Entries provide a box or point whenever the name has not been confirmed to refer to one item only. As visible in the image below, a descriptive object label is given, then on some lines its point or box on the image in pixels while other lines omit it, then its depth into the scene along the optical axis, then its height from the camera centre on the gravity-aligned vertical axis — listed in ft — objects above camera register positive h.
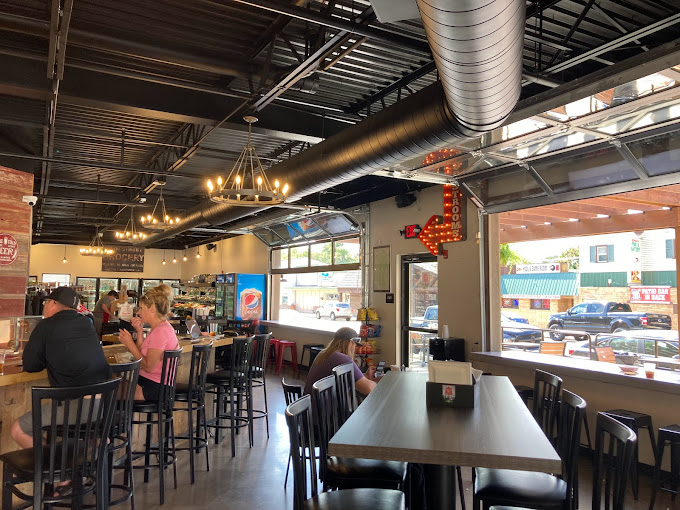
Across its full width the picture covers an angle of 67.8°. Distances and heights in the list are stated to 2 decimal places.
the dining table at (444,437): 6.90 -2.22
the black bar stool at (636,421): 15.08 -3.92
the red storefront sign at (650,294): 22.15 -0.15
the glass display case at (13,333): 14.44 -1.32
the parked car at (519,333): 25.44 -2.22
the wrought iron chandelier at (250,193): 16.69 +3.26
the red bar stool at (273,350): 38.11 -4.76
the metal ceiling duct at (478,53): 7.11 +3.89
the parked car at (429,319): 26.43 -1.59
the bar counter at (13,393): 11.39 -2.54
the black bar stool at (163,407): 13.34 -3.18
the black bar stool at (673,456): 13.42 -4.62
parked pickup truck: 23.83 -1.44
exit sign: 26.50 +3.09
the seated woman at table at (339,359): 13.51 -1.90
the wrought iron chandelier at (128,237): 33.78 +3.47
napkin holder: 9.56 -2.00
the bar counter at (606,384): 15.72 -3.23
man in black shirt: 10.53 -1.40
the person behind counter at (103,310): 36.00 -1.61
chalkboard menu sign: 52.60 +3.03
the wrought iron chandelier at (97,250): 47.57 +3.59
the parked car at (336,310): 38.19 -1.59
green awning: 27.78 +0.30
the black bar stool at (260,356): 19.71 -2.72
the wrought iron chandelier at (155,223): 29.22 +3.82
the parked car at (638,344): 20.51 -2.24
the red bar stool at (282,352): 36.36 -4.63
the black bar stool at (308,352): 33.65 -4.39
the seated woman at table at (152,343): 13.80 -1.52
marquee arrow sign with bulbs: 23.72 +3.14
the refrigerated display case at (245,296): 43.83 -0.63
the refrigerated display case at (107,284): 63.87 +0.52
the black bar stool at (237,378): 17.53 -3.20
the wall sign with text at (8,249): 23.56 +1.81
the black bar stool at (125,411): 10.93 -2.78
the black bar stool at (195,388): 14.97 -3.08
